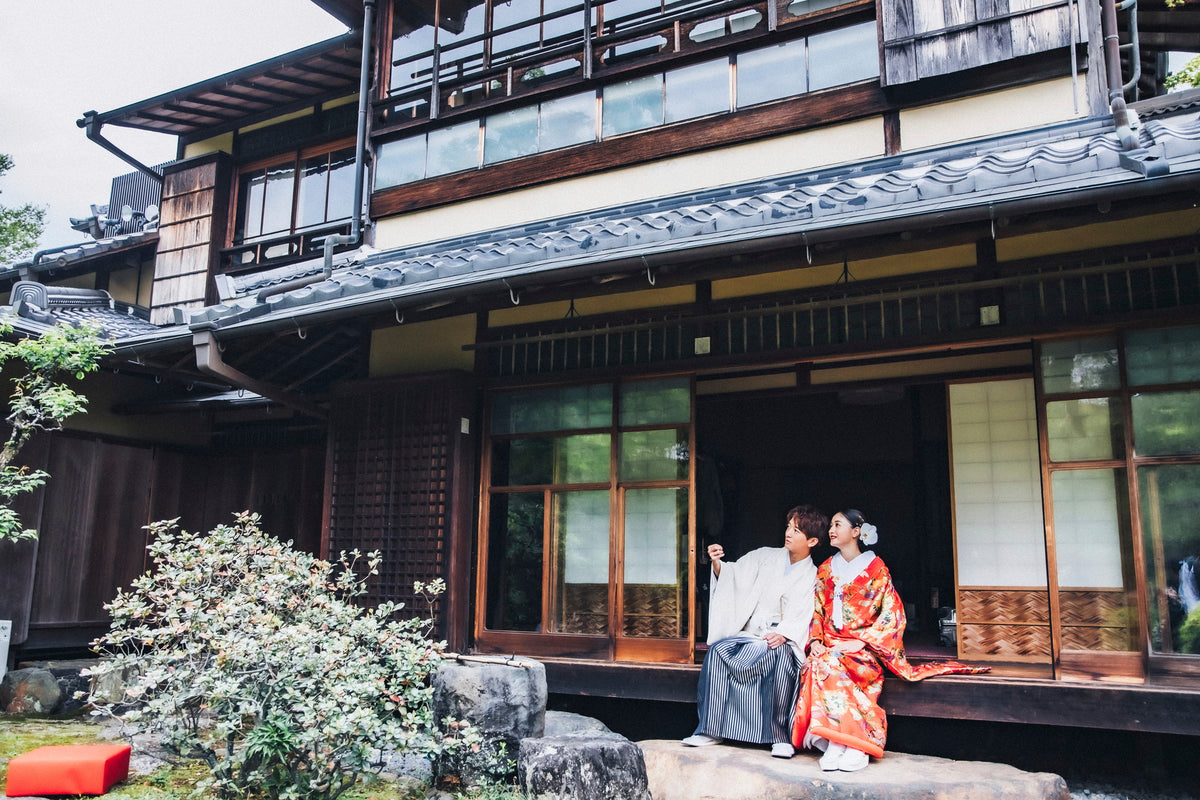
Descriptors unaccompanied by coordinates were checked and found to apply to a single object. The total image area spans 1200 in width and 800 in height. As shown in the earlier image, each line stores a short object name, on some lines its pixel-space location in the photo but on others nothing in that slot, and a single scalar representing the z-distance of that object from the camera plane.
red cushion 5.27
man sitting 6.00
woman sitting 5.62
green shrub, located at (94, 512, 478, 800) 4.71
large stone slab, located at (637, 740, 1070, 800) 5.13
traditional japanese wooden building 5.55
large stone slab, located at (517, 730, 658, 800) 5.15
